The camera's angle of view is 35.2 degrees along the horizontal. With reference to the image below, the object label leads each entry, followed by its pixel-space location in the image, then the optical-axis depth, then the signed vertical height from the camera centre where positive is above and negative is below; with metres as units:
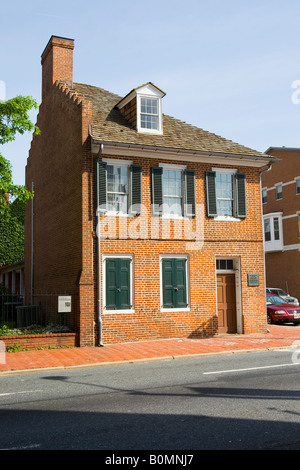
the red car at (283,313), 22.78 -1.44
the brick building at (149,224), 16.77 +2.33
